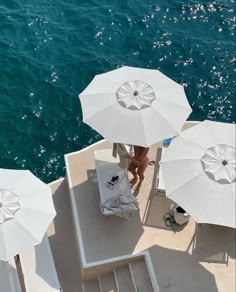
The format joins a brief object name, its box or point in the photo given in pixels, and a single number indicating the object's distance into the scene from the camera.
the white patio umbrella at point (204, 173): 10.65
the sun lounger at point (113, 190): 13.16
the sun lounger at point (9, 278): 11.70
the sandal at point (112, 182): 13.59
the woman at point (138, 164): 12.92
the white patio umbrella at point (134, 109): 11.97
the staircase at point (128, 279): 12.56
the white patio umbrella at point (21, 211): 10.98
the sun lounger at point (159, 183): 13.80
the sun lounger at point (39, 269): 12.55
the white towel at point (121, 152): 13.31
